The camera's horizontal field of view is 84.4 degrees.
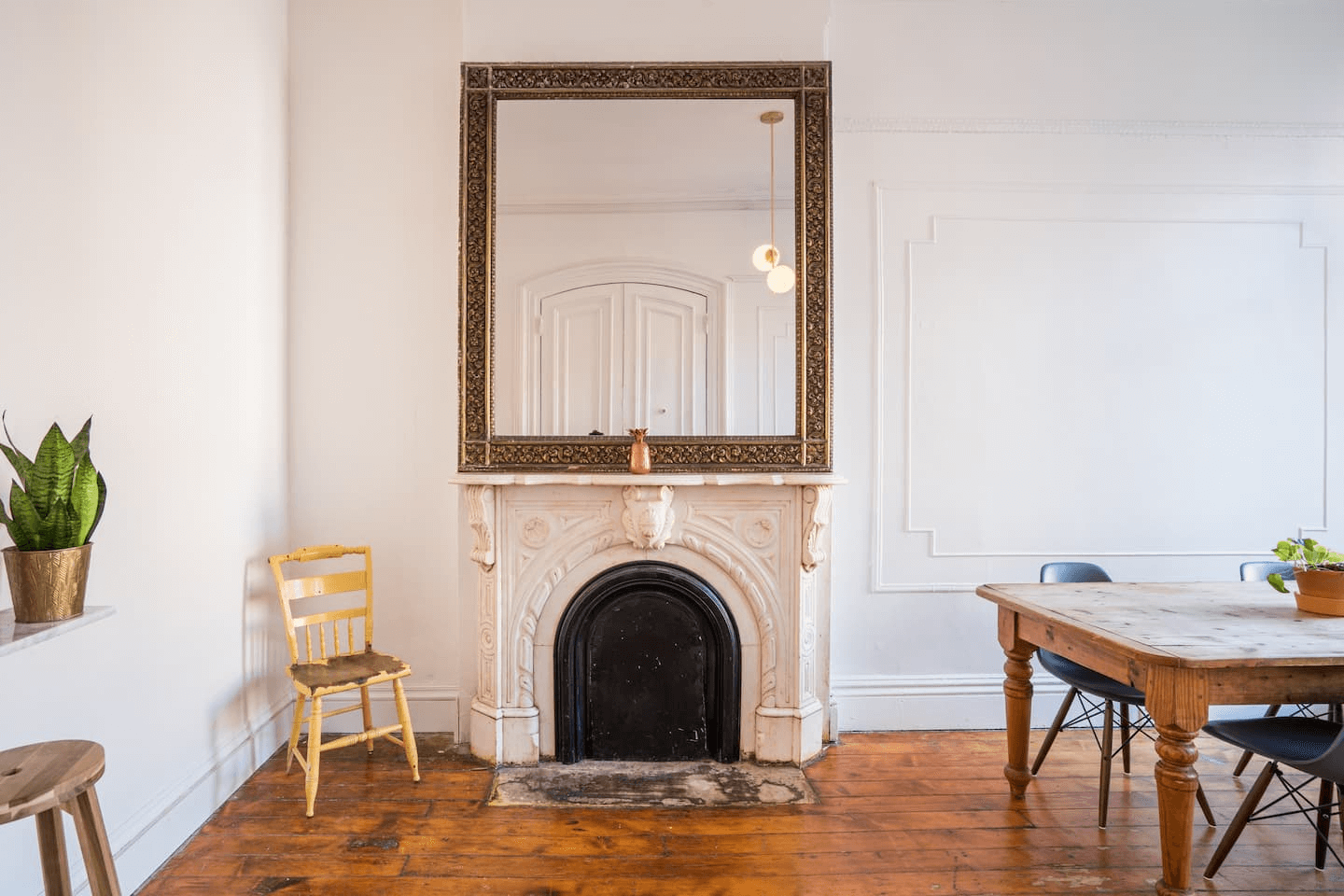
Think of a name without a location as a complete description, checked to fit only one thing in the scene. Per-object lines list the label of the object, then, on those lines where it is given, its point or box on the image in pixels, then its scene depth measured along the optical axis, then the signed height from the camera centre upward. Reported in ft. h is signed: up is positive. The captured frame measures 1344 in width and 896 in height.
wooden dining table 7.00 -2.10
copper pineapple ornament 10.86 -0.21
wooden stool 4.90 -2.35
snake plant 5.67 -0.43
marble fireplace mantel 11.05 -2.04
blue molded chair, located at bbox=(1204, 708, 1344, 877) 7.42 -3.12
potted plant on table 8.50 -1.56
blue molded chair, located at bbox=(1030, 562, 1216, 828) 9.08 -3.16
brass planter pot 5.61 -1.09
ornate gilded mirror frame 11.15 +2.78
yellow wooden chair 9.74 -3.14
